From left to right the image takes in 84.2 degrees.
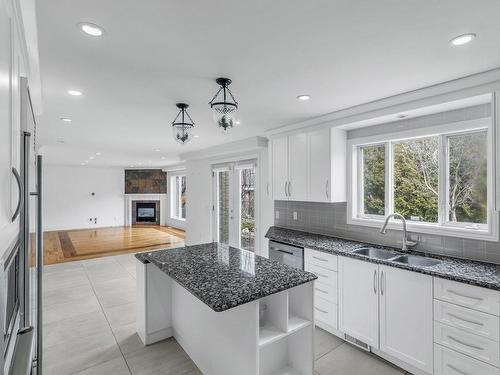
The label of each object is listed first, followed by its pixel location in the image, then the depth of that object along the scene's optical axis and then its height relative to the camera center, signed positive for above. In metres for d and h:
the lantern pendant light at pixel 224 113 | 2.18 +0.58
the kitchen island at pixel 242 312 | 1.63 -0.85
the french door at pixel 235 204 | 5.36 -0.38
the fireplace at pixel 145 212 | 11.32 -1.06
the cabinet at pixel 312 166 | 3.35 +0.26
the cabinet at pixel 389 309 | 2.20 -1.09
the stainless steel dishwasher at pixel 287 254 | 3.35 -0.87
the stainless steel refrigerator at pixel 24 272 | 0.97 -0.38
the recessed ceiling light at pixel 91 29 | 1.51 +0.88
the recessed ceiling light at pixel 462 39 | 1.60 +0.87
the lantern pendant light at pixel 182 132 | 2.69 +0.53
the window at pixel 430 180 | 2.52 +0.06
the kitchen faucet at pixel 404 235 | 2.82 -0.51
